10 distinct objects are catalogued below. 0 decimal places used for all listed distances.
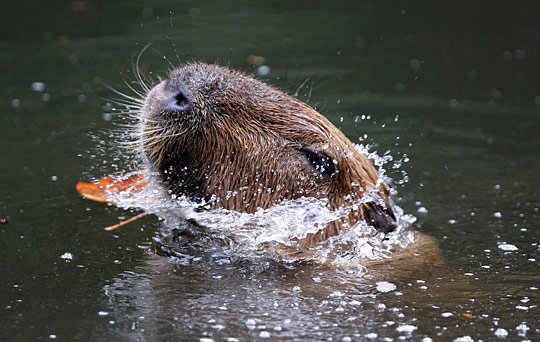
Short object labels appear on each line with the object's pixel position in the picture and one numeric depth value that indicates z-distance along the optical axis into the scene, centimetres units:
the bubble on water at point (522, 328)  693
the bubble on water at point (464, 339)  675
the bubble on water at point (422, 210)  1040
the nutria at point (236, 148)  794
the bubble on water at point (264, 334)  670
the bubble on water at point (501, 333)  687
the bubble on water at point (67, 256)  845
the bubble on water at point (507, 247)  909
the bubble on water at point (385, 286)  782
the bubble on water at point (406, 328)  690
